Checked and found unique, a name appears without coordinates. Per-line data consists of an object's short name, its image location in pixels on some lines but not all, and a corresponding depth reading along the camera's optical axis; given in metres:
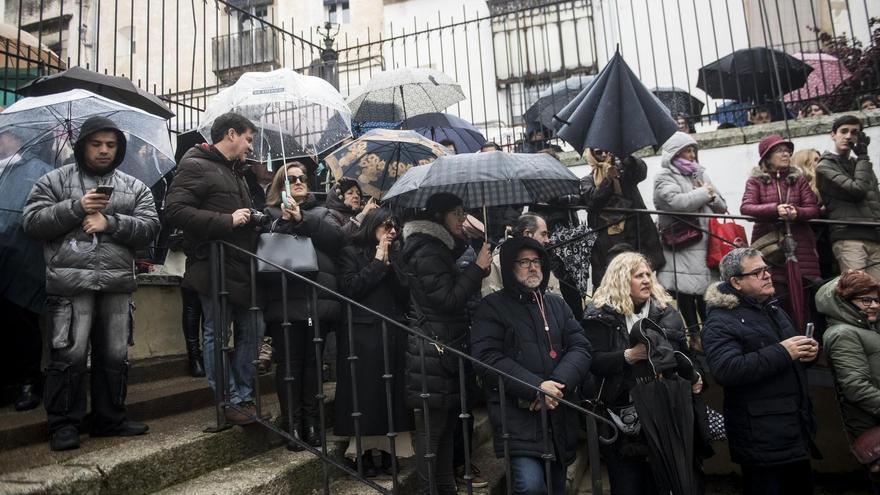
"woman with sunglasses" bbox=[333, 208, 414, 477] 4.07
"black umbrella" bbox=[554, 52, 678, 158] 4.89
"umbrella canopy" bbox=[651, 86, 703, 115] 8.45
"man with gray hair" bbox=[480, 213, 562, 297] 4.65
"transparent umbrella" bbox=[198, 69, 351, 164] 4.66
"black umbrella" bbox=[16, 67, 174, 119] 4.82
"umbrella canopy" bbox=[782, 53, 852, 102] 7.52
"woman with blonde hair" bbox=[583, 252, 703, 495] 3.72
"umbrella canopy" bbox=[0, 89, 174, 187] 4.12
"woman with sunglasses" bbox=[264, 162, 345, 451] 3.98
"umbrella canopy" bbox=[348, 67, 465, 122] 6.91
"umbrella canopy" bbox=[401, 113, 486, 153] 7.06
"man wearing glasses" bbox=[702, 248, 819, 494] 3.71
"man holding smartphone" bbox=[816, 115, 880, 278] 4.79
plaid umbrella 3.89
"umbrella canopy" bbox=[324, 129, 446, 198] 5.23
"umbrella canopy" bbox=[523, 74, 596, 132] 7.90
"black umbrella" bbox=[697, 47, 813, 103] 7.56
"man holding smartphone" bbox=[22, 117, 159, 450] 3.43
